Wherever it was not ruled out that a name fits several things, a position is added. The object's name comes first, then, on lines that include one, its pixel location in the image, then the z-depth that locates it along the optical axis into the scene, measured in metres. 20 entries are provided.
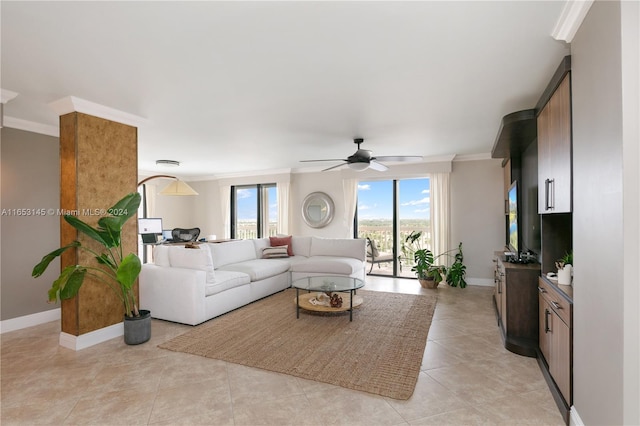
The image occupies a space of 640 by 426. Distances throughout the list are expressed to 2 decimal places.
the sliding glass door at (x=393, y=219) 6.82
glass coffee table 4.10
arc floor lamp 5.82
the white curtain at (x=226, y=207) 8.74
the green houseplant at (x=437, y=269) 5.91
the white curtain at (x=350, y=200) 7.23
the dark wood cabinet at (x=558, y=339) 2.08
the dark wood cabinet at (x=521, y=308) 3.06
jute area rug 2.67
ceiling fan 4.51
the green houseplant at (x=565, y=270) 2.39
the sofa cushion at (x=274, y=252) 6.33
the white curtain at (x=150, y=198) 8.11
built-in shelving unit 2.15
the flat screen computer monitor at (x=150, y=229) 7.04
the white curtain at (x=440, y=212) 6.36
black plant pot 3.33
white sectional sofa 3.96
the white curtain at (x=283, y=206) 7.90
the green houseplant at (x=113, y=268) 2.93
